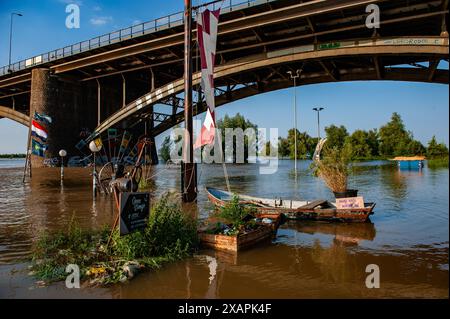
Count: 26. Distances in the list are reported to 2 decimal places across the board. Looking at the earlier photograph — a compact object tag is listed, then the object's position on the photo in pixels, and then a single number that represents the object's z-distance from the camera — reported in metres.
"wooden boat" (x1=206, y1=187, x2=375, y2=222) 9.94
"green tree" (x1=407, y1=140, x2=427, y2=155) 92.84
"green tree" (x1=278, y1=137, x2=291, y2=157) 131.75
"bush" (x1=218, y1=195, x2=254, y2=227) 8.39
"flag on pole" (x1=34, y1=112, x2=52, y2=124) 39.81
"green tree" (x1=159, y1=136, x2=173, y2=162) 75.21
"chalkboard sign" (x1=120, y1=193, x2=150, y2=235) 5.63
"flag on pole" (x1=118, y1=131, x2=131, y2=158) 13.60
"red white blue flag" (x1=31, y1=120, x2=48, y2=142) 26.38
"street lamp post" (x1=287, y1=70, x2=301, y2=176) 23.08
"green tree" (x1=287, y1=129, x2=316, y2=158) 125.06
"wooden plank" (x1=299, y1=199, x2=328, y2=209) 10.51
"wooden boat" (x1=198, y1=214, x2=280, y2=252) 6.98
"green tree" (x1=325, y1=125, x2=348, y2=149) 115.78
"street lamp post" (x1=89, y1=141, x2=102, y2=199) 15.10
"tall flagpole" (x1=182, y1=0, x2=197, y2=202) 13.31
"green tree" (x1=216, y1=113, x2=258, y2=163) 84.62
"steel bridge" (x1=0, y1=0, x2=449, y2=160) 21.83
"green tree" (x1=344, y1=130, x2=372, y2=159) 102.41
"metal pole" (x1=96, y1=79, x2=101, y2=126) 42.38
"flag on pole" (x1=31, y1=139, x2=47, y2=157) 27.23
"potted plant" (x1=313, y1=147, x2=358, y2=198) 11.82
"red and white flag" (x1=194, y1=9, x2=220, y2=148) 10.00
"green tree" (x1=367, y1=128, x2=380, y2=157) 110.69
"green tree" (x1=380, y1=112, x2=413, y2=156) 99.10
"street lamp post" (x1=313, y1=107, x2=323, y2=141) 59.17
